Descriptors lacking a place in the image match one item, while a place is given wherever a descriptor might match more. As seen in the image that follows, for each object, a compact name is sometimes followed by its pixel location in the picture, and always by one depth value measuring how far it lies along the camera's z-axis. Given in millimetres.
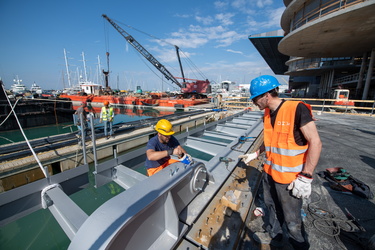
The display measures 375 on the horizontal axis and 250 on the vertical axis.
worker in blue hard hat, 1578
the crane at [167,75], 29656
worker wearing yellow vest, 7332
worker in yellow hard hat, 2783
